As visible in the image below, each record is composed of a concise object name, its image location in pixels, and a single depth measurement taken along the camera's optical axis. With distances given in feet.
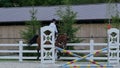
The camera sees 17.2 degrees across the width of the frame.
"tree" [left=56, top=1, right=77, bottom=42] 88.33
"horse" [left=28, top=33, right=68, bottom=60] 75.25
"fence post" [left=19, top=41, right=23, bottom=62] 77.53
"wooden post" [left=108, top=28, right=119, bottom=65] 69.97
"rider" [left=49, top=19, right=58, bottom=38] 71.66
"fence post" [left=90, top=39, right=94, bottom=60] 74.60
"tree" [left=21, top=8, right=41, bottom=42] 90.07
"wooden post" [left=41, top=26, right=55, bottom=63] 69.26
